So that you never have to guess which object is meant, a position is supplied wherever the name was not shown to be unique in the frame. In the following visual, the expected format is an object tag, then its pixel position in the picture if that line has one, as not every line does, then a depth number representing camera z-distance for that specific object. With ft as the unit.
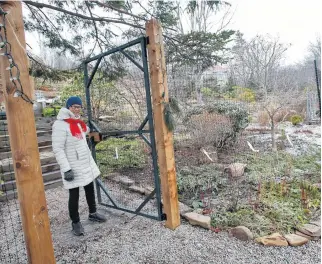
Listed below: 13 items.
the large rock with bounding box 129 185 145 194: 11.56
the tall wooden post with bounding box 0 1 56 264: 4.38
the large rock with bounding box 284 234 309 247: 6.78
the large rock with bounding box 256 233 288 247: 6.80
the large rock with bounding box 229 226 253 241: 7.18
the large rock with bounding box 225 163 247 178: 12.66
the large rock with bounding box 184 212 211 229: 7.95
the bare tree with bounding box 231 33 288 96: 22.71
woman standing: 7.49
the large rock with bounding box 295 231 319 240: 7.09
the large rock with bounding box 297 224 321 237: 7.09
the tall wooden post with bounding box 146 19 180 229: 7.48
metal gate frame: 7.78
